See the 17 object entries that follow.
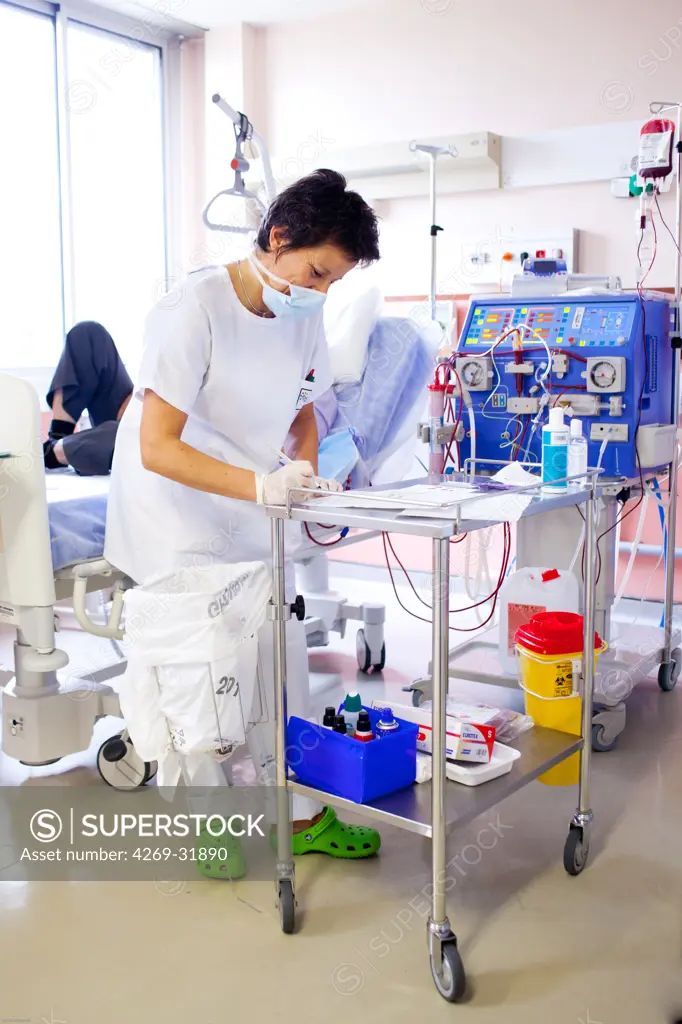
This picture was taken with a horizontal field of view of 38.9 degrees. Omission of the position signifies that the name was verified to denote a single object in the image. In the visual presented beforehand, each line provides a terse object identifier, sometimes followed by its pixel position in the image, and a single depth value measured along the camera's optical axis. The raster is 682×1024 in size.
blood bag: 2.76
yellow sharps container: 2.06
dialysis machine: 2.62
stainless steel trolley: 1.54
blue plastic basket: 1.68
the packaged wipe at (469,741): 1.76
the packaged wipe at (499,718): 1.87
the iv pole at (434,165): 3.54
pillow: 3.02
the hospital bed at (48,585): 2.08
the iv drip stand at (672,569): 2.87
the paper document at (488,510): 1.58
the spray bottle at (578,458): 2.11
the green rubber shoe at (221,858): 1.97
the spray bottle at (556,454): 2.07
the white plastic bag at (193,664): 1.78
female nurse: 1.89
